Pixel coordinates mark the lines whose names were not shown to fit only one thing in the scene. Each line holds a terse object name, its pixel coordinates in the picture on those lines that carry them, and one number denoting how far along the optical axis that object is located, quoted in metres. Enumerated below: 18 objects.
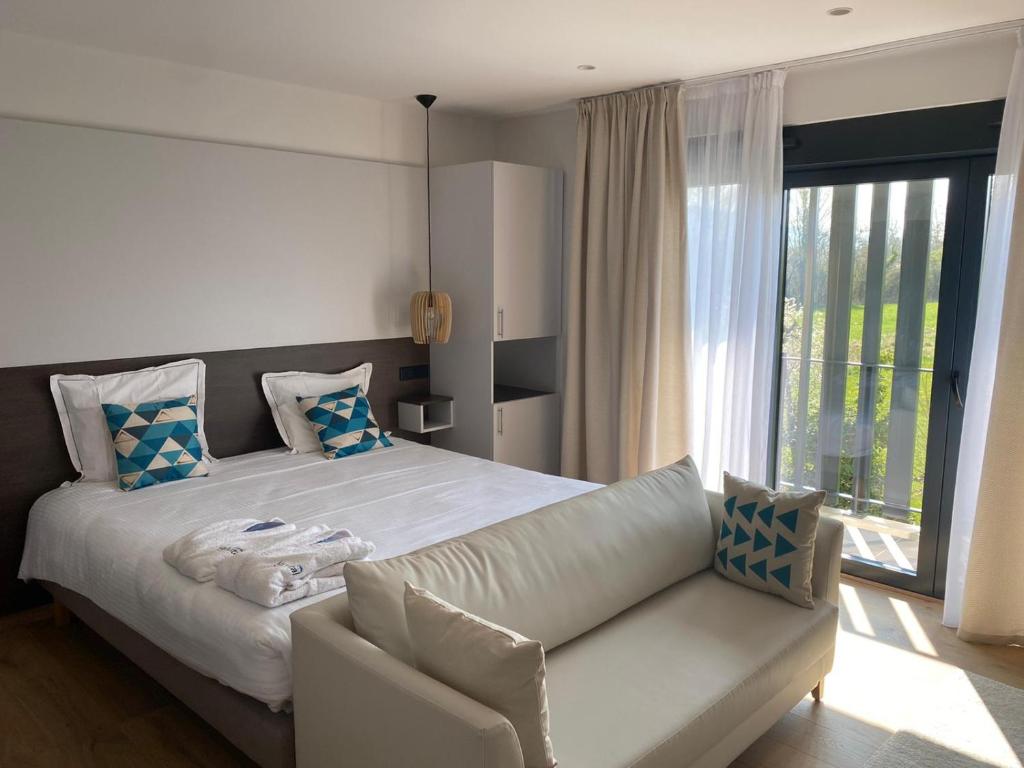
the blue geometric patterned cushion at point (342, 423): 4.09
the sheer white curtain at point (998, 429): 3.16
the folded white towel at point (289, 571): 2.30
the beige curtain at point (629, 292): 4.27
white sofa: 1.79
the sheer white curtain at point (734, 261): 3.93
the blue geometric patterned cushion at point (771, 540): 2.69
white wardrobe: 4.55
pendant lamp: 4.55
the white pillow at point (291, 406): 4.14
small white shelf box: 4.70
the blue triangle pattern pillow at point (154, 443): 3.42
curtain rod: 3.18
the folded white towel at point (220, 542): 2.50
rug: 2.53
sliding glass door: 3.58
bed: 2.26
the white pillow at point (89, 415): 3.48
